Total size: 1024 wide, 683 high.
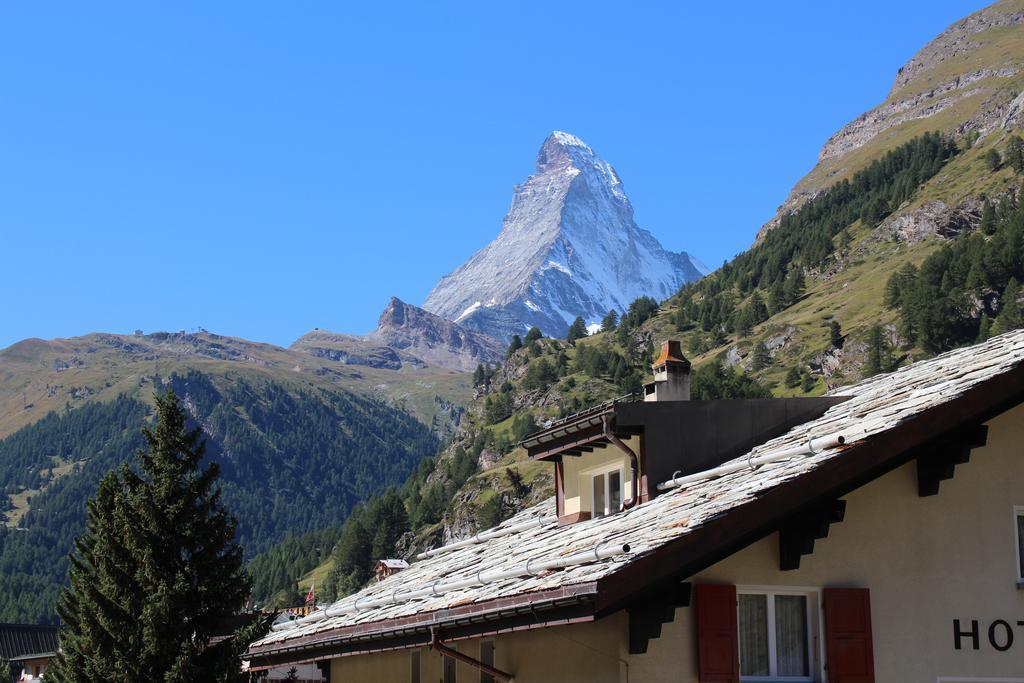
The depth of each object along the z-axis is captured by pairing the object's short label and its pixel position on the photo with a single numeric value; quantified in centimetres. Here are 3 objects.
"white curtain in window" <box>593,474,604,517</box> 2220
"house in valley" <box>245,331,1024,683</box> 1362
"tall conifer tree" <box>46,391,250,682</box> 2975
